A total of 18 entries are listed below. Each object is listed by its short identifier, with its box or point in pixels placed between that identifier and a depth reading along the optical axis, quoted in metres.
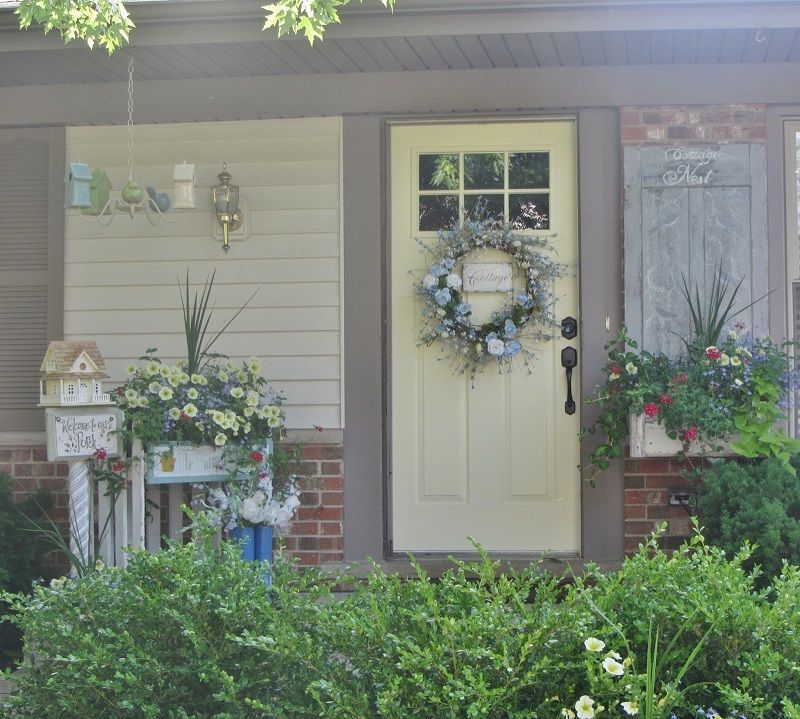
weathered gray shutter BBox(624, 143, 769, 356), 5.17
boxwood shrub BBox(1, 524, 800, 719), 2.40
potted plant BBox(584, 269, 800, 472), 4.77
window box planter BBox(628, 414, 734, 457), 4.93
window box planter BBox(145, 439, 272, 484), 4.65
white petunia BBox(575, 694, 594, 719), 2.30
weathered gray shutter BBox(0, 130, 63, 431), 5.60
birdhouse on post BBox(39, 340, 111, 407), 4.43
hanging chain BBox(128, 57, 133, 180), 5.37
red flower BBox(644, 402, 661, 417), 4.78
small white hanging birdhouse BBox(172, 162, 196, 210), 5.13
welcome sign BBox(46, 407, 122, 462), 4.38
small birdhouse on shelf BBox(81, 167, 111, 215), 5.25
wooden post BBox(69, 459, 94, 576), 4.46
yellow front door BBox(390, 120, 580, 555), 5.35
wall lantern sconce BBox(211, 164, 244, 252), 5.38
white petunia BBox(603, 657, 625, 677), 2.32
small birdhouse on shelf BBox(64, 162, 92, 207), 5.09
